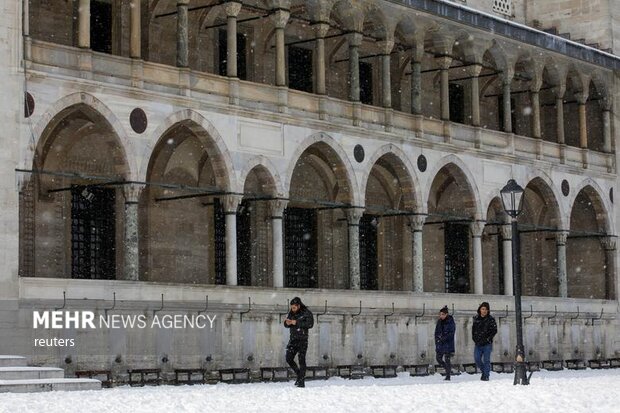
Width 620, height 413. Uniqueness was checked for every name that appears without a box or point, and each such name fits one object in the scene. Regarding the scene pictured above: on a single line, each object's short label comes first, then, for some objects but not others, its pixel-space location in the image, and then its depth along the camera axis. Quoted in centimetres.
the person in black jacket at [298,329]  2602
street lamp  2658
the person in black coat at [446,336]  3073
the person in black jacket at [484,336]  2948
